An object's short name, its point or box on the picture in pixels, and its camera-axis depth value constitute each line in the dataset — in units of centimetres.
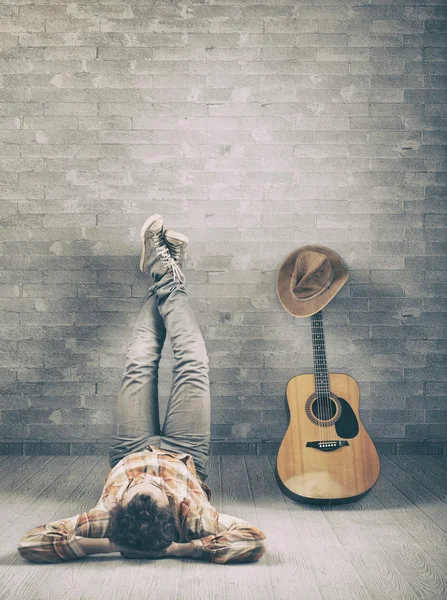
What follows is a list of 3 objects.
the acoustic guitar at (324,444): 243
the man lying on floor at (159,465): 173
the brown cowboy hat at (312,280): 272
